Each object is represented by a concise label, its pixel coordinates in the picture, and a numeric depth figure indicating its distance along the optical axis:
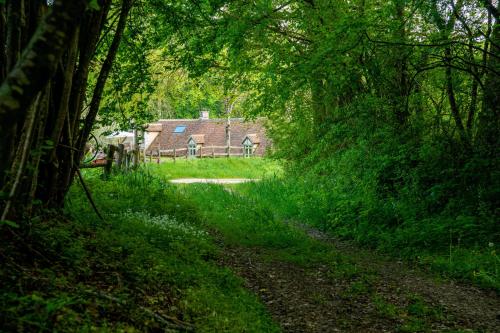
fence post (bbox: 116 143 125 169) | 15.90
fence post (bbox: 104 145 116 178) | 13.72
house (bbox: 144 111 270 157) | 58.56
